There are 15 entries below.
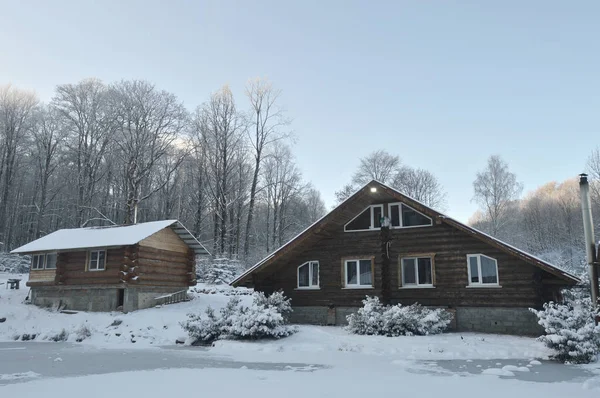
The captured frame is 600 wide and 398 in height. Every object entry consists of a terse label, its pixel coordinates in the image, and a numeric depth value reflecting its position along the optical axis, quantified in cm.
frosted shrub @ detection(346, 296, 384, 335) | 1866
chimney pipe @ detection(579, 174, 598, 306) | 1589
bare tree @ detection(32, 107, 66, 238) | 4472
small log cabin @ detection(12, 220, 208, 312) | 2628
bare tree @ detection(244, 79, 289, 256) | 4700
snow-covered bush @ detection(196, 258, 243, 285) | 3703
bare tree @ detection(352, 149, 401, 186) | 5225
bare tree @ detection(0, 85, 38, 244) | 4391
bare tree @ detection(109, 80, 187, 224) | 4234
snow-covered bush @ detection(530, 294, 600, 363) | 1294
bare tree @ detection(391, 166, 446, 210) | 5400
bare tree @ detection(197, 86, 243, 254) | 4641
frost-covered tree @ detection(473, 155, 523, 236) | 5047
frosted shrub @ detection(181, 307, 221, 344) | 1891
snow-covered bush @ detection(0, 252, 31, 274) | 3894
